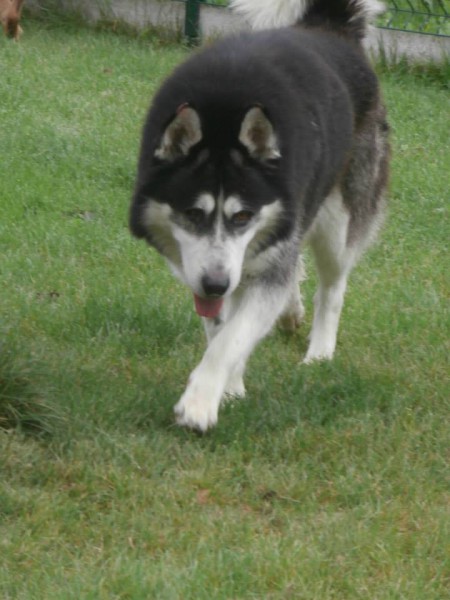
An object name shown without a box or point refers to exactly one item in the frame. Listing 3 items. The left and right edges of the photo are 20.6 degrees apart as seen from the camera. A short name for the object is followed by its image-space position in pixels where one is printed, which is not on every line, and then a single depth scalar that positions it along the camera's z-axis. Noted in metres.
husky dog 4.27
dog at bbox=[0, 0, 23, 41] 10.55
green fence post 11.42
